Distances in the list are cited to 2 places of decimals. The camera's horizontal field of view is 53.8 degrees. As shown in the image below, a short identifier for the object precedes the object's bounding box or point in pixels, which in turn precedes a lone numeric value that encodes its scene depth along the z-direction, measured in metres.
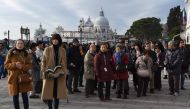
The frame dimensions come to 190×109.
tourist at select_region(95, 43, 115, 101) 5.36
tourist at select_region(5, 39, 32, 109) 4.20
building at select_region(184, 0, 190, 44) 32.15
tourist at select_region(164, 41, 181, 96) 5.89
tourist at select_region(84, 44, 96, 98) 5.76
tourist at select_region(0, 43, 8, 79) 9.00
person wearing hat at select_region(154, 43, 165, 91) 6.73
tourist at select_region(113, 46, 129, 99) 5.68
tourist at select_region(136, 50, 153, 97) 5.90
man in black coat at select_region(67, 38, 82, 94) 6.18
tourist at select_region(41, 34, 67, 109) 4.13
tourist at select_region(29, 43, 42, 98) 5.69
